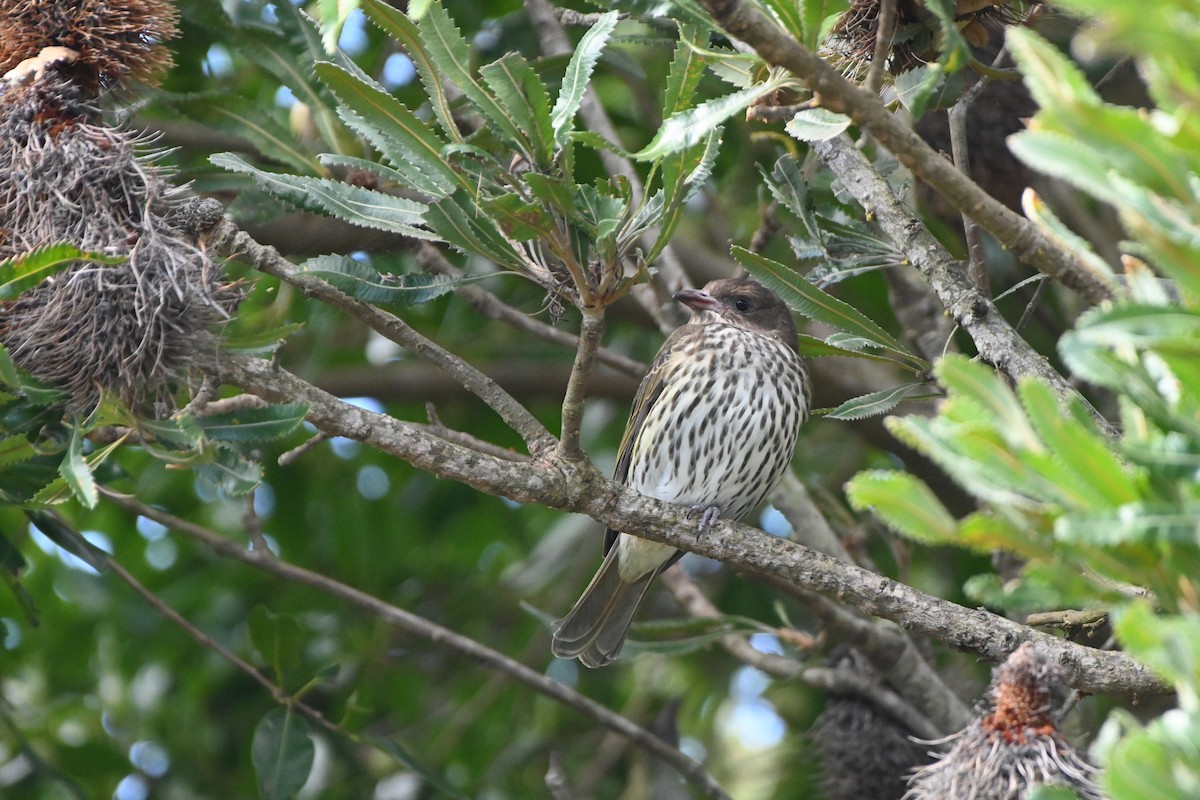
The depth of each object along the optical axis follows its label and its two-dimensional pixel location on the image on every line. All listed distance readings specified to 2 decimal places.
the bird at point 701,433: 8.81
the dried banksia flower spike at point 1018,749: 4.23
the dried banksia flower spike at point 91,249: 5.20
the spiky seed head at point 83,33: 5.68
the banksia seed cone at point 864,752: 8.58
